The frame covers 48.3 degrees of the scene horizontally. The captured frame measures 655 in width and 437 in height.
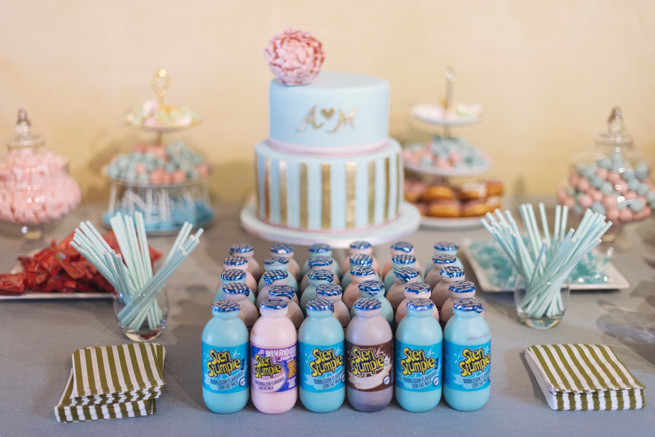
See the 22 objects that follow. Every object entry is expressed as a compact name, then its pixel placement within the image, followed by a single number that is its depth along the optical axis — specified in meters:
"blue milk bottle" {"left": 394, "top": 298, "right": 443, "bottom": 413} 0.99
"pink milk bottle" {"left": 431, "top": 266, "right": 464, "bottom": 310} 1.12
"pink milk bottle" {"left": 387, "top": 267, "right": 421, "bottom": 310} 1.11
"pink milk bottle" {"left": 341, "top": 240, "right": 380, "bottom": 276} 1.26
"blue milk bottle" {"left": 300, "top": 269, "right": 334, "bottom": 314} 1.11
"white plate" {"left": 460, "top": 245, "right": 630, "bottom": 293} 1.42
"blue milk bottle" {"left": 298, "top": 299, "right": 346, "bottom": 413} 0.98
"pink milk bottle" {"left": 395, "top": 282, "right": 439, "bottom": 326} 1.03
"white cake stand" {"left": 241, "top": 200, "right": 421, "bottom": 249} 1.49
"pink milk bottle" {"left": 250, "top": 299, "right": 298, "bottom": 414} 0.98
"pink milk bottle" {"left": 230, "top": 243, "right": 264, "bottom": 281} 1.23
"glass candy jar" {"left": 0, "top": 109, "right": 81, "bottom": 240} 1.59
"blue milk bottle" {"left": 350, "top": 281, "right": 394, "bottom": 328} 1.06
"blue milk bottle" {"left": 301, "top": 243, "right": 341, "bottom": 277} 1.25
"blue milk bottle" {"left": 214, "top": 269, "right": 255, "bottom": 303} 1.10
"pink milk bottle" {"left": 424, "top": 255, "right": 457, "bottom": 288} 1.18
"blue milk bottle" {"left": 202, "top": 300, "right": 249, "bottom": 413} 0.99
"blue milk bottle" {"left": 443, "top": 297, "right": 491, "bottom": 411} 1.00
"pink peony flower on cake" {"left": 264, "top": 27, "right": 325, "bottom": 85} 1.46
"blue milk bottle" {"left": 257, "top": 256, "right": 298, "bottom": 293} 1.18
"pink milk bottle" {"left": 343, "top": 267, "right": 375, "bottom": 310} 1.12
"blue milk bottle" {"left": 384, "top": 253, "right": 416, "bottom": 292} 1.18
